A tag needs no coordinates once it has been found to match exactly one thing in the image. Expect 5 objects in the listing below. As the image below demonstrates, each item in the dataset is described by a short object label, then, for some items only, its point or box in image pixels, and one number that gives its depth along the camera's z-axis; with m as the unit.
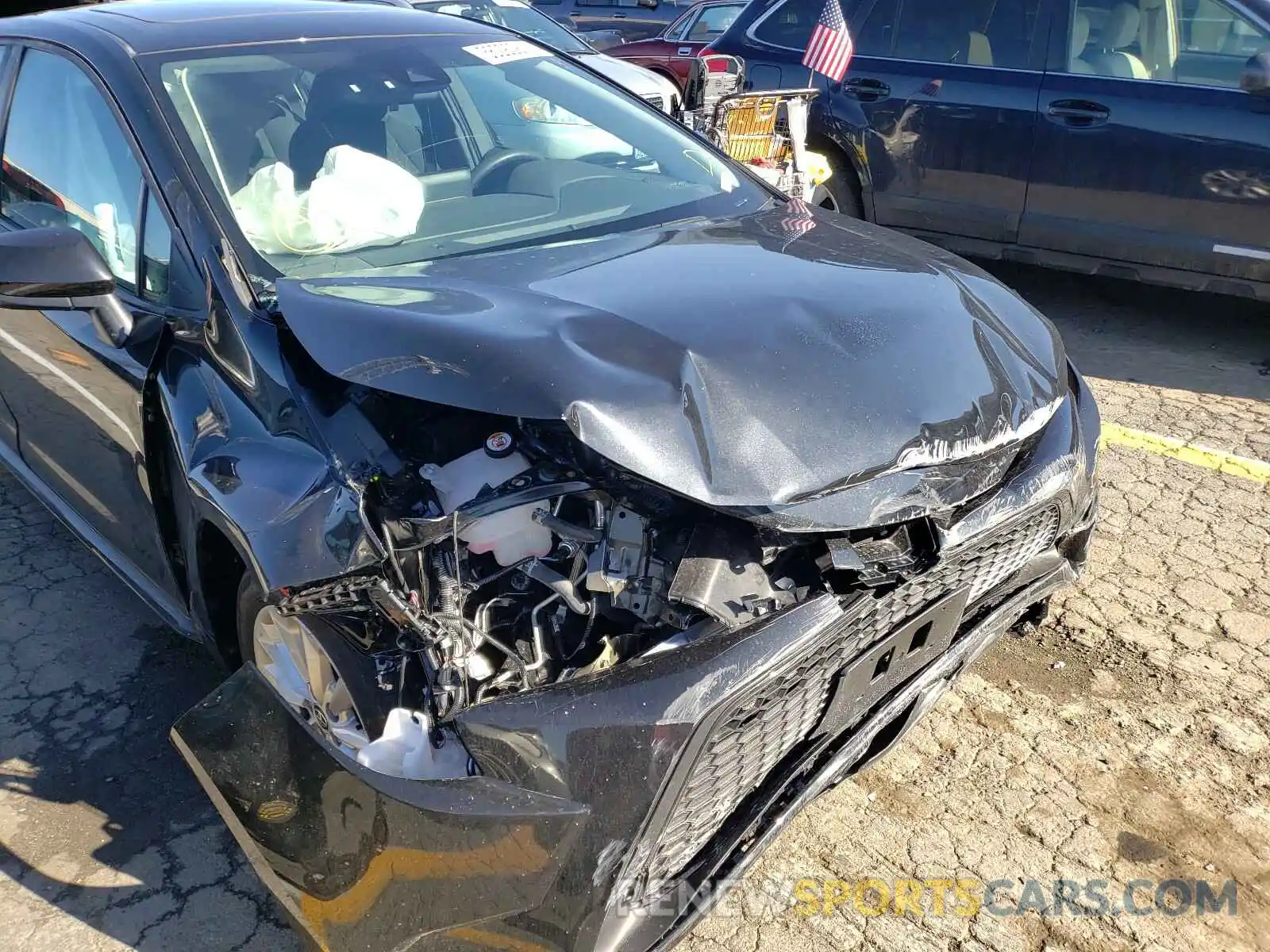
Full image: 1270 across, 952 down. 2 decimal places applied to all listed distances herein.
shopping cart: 5.67
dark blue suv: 4.92
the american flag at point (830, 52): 5.89
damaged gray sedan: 1.76
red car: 10.04
